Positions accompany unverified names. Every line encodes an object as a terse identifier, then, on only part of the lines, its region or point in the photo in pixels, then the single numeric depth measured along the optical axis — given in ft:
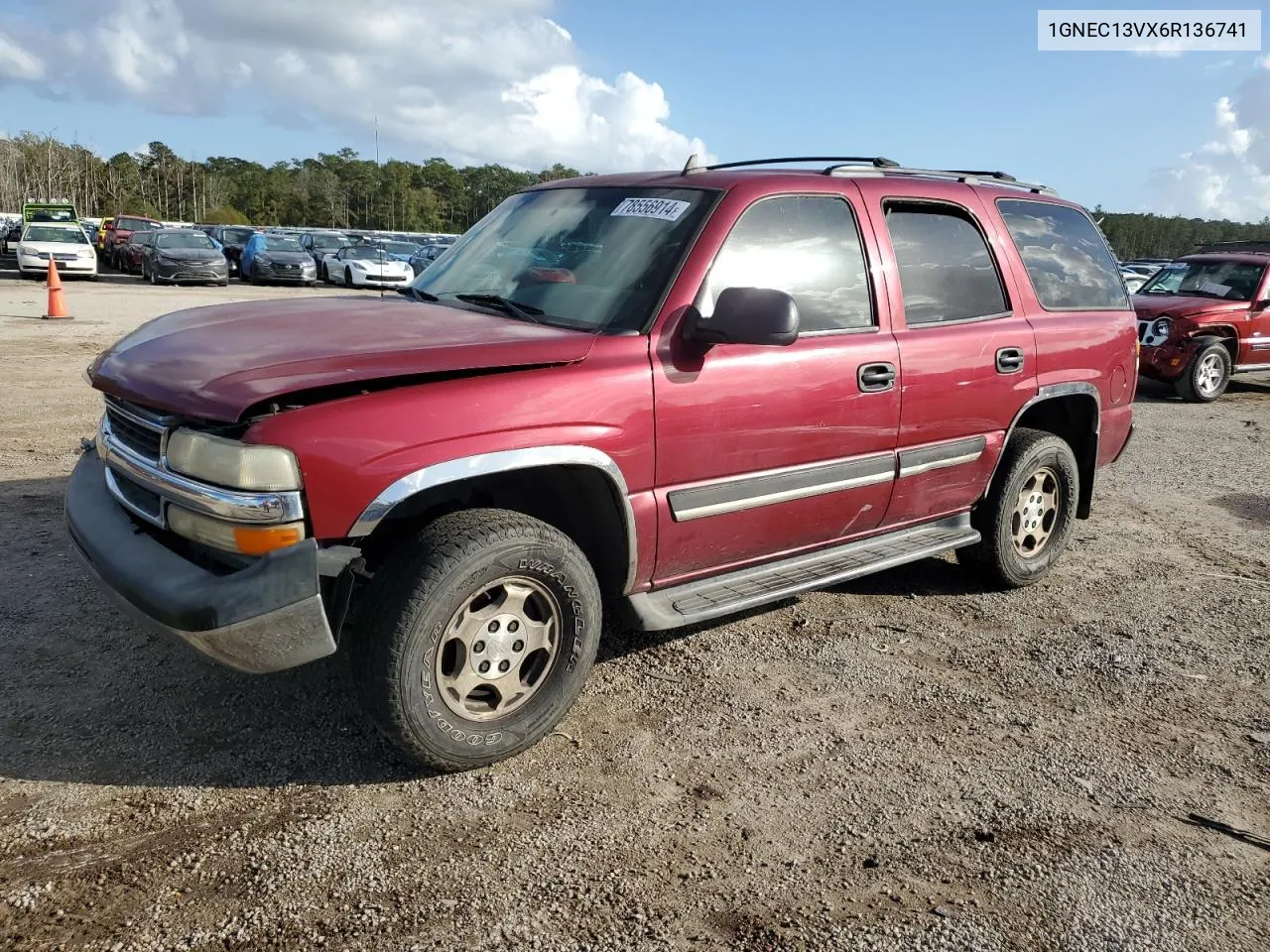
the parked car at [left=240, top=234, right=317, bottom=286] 83.92
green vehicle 98.17
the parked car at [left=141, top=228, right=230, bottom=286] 77.46
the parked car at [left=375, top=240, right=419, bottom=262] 87.71
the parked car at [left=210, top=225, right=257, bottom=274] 96.02
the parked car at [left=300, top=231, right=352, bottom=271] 92.64
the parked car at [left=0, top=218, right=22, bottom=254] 106.22
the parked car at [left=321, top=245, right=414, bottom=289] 79.56
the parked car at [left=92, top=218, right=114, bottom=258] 107.96
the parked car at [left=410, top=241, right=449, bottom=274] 85.66
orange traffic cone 47.93
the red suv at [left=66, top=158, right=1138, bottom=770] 8.66
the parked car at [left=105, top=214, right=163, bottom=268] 97.76
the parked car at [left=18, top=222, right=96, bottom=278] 76.89
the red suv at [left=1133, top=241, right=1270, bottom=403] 37.27
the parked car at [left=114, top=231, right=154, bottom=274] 88.43
